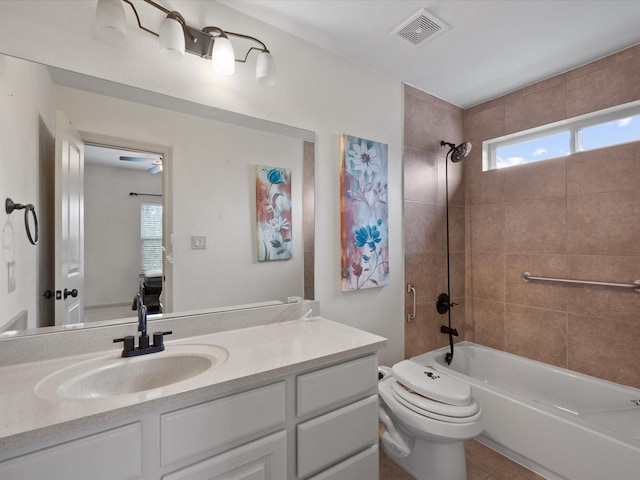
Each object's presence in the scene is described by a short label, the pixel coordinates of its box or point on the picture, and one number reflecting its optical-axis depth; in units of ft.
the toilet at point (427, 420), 4.79
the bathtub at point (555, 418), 4.83
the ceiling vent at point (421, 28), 5.34
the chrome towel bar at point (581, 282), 6.16
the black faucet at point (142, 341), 3.77
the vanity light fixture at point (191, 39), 3.75
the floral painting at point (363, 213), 6.37
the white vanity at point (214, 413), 2.45
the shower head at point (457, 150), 7.90
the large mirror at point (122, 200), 3.64
